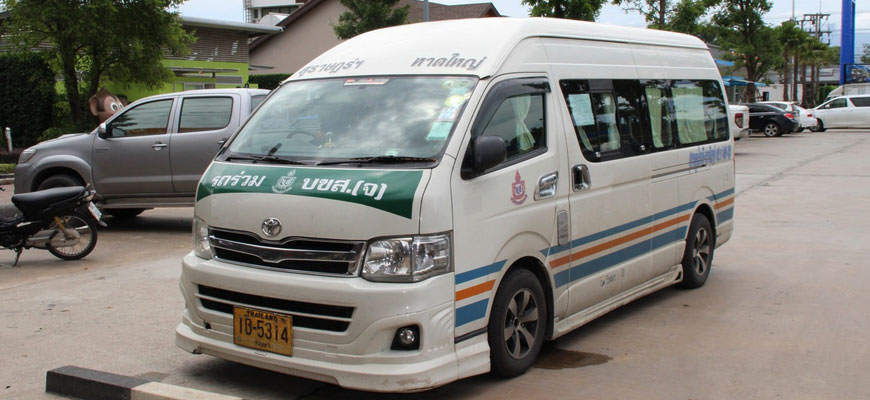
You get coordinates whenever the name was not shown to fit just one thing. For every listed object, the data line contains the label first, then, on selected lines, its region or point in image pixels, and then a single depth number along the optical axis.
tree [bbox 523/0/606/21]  27.34
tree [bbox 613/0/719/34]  35.91
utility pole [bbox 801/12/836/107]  68.69
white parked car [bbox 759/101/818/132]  36.32
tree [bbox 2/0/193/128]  20.53
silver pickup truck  10.82
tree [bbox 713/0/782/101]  44.94
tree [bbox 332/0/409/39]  30.14
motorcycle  8.80
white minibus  4.45
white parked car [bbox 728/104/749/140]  22.28
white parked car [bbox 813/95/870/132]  38.50
